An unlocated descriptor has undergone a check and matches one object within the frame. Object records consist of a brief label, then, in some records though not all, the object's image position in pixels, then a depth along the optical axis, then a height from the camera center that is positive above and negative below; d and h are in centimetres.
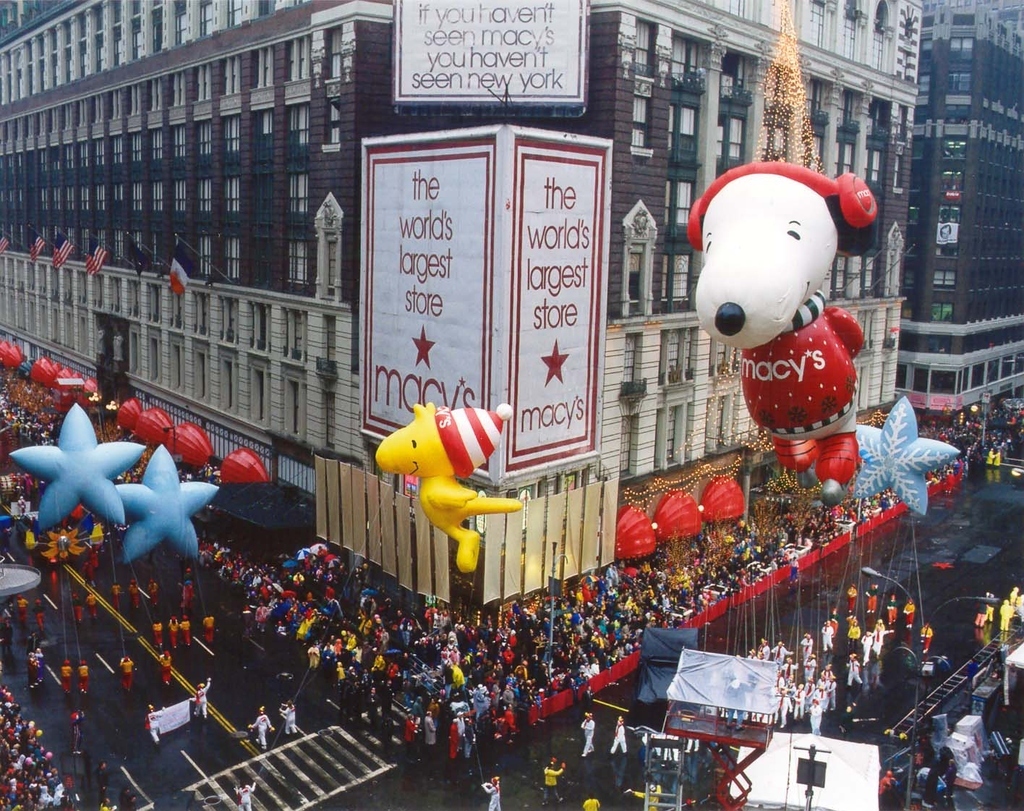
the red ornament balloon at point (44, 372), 6669 -871
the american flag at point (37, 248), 6794 -103
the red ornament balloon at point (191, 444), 5047 -980
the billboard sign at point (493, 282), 3456 -138
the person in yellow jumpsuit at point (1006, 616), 3650 -1234
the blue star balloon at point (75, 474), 2825 -633
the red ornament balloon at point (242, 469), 4678 -1012
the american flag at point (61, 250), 6450 -106
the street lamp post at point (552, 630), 3122 -1144
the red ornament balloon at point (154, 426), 5341 -953
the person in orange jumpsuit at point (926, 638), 3491 -1266
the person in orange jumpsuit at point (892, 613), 3788 -1283
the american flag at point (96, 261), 5934 -156
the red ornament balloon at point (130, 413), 5692 -950
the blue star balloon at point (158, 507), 2869 -727
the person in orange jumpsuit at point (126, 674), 3085 -1263
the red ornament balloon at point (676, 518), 4175 -1059
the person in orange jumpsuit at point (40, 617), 3450 -1235
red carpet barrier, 3091 -1289
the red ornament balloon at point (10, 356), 7475 -870
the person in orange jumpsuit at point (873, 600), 3878 -1287
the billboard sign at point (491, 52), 3750 +669
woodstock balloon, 2177 -442
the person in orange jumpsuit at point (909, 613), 3678 -1256
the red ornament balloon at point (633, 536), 3950 -1071
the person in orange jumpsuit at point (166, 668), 3150 -1273
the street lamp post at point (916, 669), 2377 -1290
